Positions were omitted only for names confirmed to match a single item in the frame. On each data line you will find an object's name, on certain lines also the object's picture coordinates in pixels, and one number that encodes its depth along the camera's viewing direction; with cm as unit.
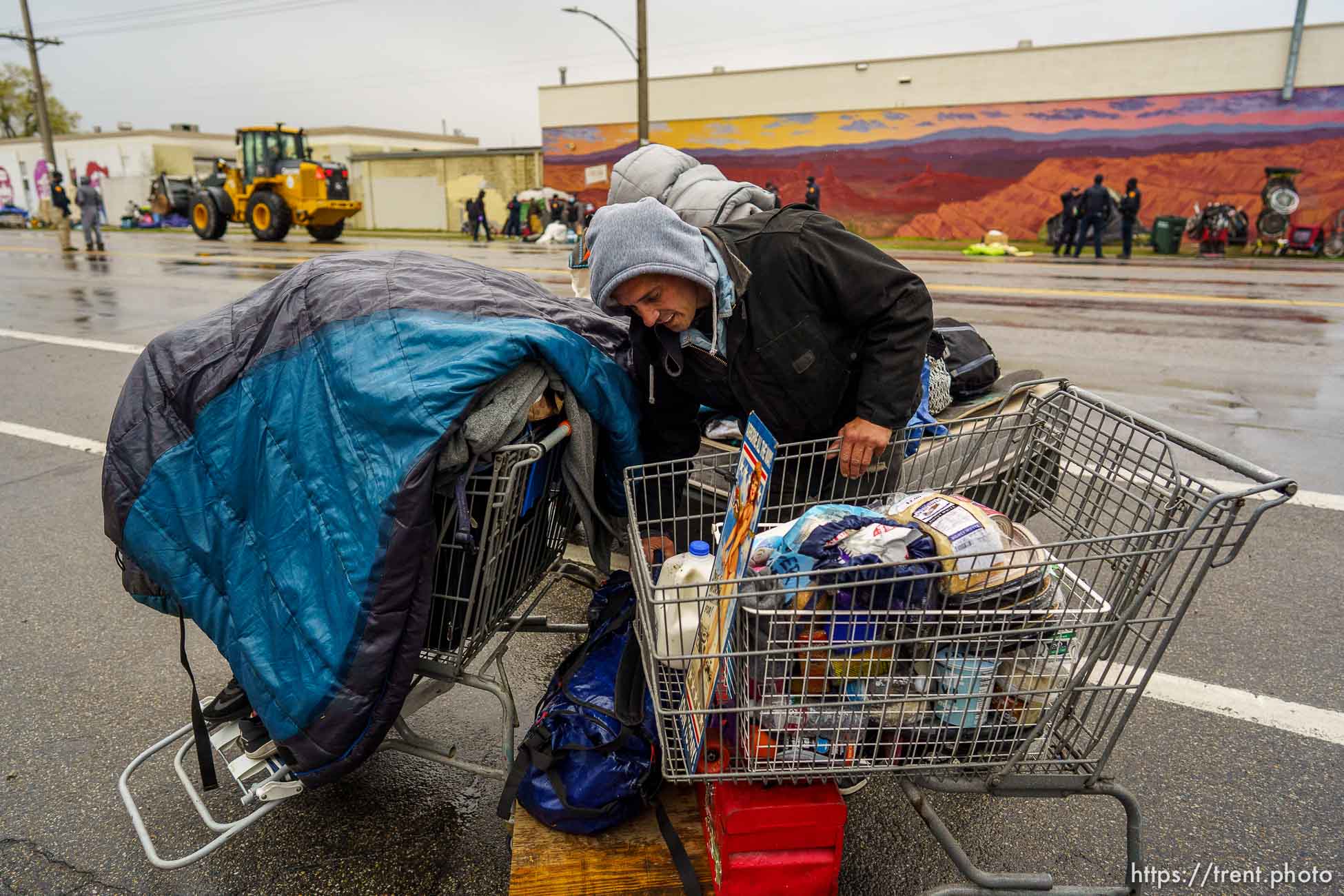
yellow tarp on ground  2291
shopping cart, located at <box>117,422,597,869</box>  213
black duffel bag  392
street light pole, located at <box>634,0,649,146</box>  2231
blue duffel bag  211
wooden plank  203
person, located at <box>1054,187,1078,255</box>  2312
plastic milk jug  220
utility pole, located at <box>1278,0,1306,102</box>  2467
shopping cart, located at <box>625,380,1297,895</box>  177
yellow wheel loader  2441
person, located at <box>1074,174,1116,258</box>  2103
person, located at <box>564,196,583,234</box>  2966
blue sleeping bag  198
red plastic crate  192
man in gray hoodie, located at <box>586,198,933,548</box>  230
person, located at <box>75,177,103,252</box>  2156
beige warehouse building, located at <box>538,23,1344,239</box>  2584
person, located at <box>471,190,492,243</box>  3016
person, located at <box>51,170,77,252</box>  2245
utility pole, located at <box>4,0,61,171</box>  3444
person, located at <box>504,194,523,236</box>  3108
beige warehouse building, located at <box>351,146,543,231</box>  3641
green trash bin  2220
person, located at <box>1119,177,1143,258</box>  2136
